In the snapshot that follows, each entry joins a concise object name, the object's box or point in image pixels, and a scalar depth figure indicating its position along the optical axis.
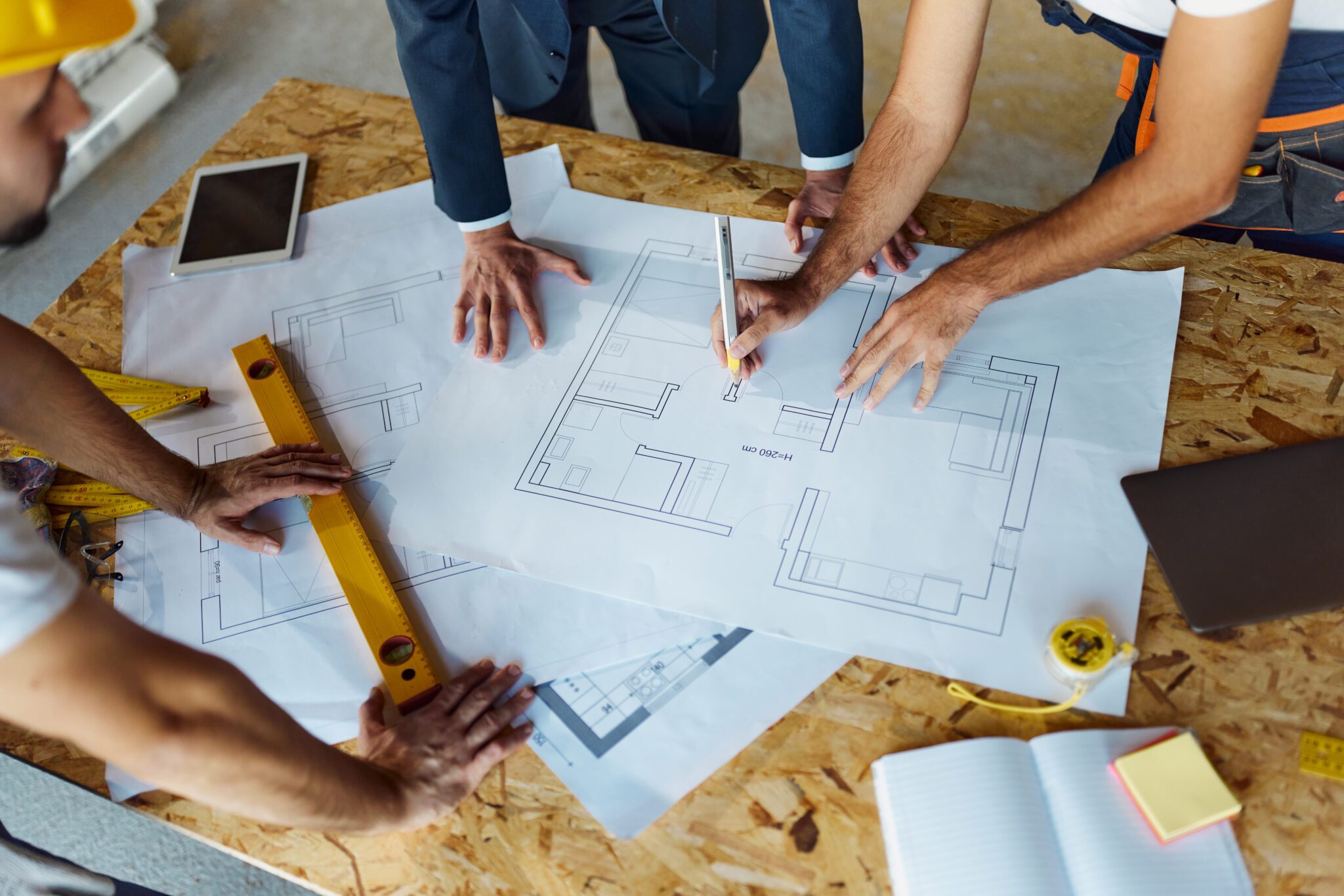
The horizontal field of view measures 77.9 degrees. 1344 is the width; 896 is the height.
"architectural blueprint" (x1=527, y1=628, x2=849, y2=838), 0.87
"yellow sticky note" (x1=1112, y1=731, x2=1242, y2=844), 0.77
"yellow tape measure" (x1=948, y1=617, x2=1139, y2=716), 0.85
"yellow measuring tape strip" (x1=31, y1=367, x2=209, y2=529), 1.15
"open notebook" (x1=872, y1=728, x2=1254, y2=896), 0.76
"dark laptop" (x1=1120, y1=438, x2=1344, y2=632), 0.89
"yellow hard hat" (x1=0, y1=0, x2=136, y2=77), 0.70
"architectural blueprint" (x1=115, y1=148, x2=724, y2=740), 0.98
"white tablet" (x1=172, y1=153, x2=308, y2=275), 1.43
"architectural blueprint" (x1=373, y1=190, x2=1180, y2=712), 0.94
